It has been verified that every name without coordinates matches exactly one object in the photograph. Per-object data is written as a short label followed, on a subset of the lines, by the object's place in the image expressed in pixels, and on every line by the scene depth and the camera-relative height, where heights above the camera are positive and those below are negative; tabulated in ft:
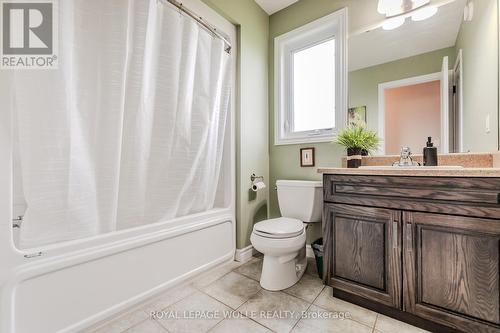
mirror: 4.56 +2.13
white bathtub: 3.23 -1.91
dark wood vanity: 3.38 -1.42
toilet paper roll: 7.22 -0.67
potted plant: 5.73 +0.55
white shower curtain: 3.43 +0.79
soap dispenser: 4.72 +0.15
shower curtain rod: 5.14 +3.57
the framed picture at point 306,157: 7.09 +0.23
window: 6.75 +2.69
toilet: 5.12 -1.62
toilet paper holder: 7.36 -0.42
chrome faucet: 5.16 +0.12
